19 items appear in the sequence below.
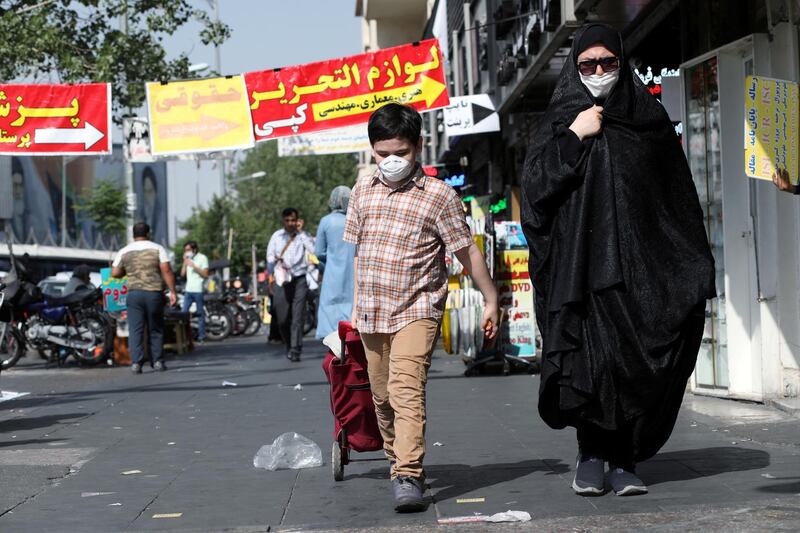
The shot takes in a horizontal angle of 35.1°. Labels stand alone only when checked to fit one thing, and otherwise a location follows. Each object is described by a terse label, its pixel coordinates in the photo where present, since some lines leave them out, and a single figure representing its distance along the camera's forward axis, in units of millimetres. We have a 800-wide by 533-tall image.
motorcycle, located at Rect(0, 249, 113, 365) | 16844
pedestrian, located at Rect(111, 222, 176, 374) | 15375
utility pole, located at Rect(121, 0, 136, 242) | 29797
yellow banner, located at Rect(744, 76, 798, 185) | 7074
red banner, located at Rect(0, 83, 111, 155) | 13461
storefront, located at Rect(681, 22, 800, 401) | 8969
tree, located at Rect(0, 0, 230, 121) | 18266
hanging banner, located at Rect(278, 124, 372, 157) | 19611
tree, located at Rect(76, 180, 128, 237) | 44281
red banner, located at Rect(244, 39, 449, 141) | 14062
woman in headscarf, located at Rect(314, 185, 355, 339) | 10625
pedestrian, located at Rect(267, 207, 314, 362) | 16234
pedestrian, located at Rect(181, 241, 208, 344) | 22781
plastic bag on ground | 6918
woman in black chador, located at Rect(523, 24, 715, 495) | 5484
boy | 5664
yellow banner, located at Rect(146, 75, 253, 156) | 14062
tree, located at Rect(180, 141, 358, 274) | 65312
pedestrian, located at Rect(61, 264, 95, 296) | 18312
